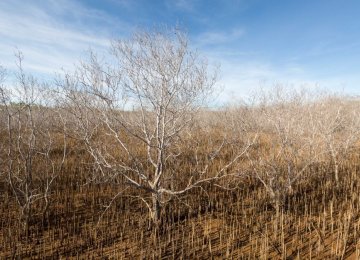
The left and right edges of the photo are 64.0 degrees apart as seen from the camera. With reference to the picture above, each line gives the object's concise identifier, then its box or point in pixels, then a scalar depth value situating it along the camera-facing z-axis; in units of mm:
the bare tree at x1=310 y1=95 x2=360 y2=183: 8156
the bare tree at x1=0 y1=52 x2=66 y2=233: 4957
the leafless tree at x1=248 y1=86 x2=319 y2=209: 6117
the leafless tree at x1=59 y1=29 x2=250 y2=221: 4969
